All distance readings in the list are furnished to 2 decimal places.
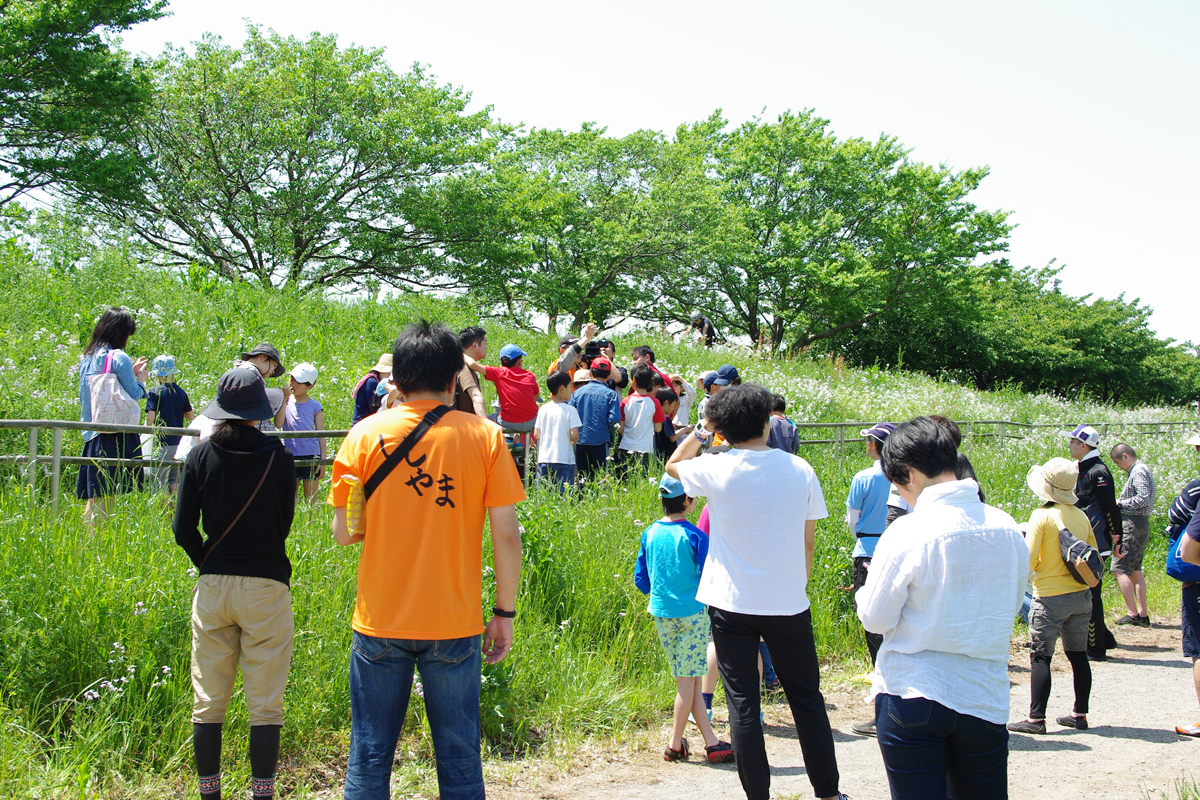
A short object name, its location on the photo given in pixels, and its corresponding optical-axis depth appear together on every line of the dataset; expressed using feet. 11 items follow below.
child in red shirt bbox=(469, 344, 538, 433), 27.73
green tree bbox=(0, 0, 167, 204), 54.08
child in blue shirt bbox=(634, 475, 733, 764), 14.94
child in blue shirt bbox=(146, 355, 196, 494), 23.35
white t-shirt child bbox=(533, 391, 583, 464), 26.71
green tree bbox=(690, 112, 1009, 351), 113.50
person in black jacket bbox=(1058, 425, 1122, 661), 26.40
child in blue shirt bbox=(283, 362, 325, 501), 23.68
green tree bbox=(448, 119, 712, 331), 82.89
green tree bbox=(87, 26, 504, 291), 68.85
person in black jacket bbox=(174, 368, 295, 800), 11.23
